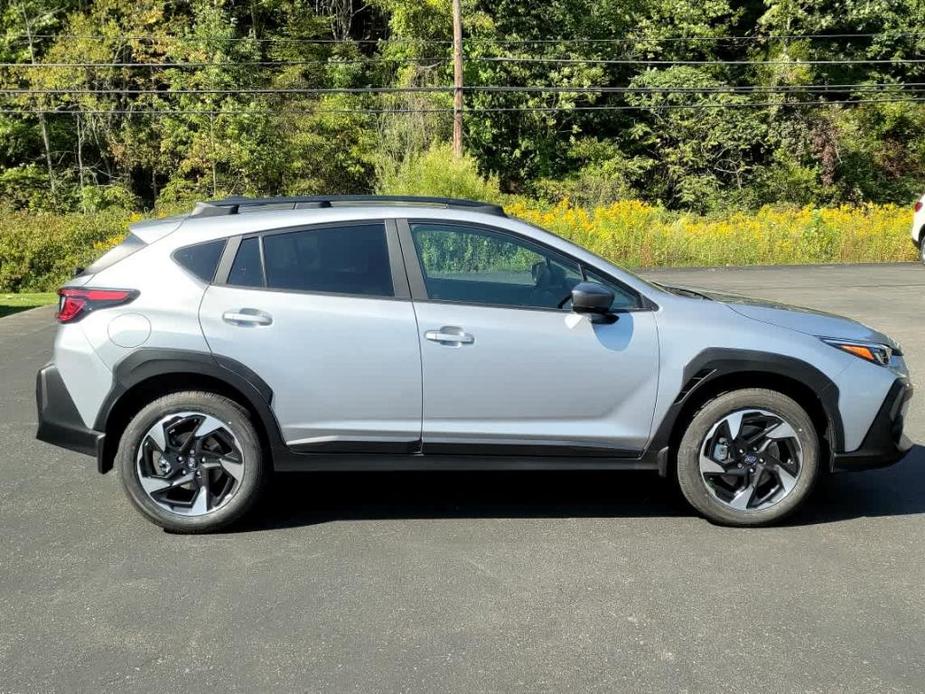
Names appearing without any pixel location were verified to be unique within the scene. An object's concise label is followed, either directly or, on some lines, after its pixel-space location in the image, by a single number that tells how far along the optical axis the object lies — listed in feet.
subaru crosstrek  14.70
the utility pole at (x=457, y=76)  101.76
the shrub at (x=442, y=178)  69.05
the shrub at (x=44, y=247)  66.90
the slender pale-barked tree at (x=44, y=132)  123.13
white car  58.18
